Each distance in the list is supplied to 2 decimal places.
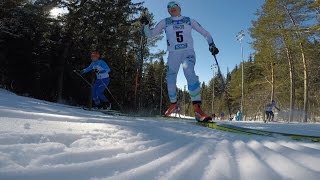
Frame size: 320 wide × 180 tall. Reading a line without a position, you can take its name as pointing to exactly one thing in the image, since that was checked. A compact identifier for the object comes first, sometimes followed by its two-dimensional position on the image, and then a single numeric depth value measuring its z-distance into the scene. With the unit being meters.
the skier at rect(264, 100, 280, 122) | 13.01
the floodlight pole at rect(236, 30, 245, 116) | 31.39
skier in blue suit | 6.92
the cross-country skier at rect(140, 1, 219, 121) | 3.94
